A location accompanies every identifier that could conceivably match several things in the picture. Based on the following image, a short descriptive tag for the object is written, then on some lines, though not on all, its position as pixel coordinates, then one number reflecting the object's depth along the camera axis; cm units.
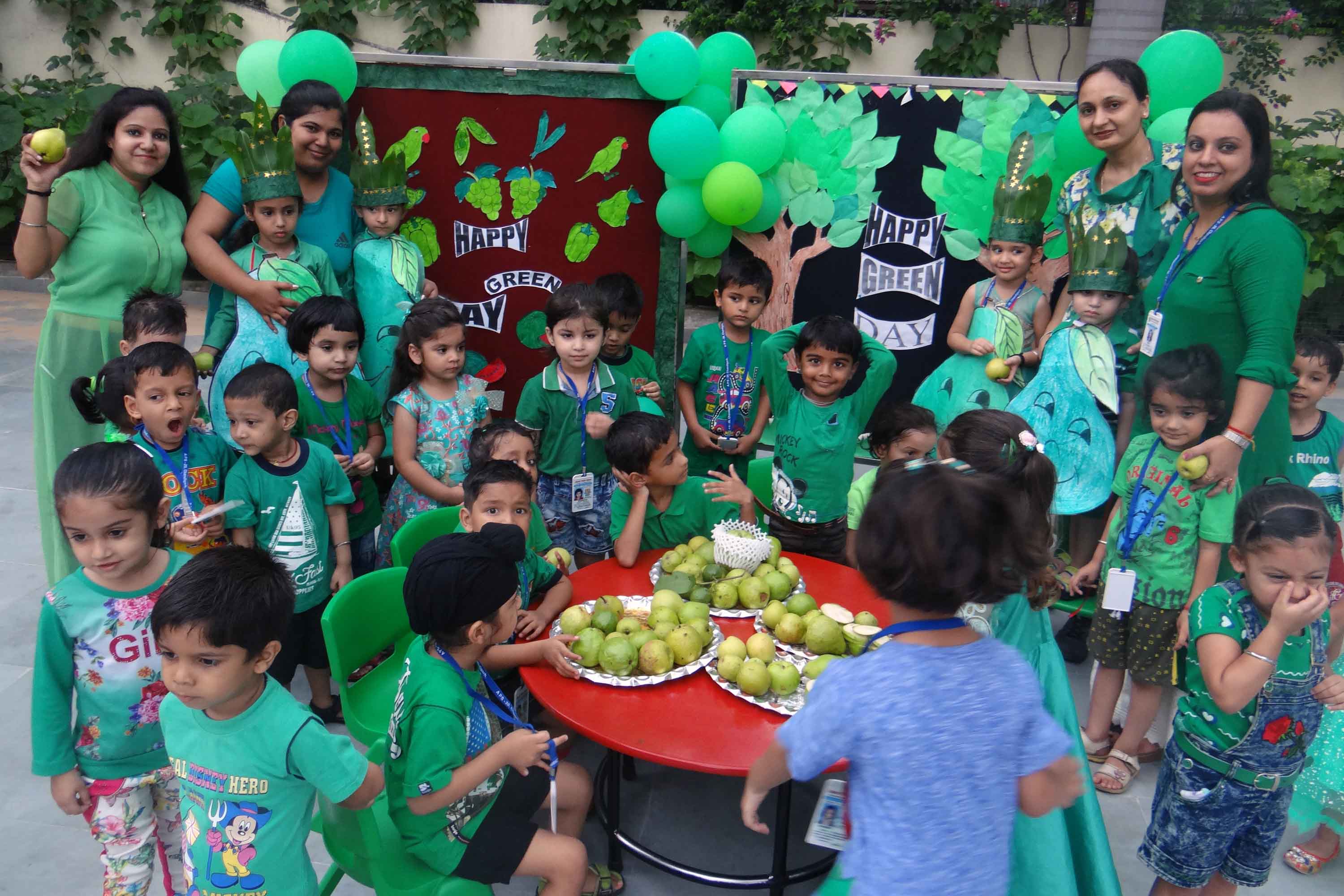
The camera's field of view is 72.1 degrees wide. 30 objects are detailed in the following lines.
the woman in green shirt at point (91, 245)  308
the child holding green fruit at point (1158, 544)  288
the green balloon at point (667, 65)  414
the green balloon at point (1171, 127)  360
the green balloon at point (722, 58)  451
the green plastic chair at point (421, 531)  283
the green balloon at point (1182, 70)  379
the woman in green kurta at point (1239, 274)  287
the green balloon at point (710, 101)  446
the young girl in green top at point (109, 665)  199
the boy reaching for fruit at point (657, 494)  291
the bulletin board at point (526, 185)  443
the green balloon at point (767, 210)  441
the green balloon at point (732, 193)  411
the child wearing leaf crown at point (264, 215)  338
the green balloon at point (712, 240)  445
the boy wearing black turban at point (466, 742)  190
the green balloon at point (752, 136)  420
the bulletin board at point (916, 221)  418
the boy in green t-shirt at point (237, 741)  172
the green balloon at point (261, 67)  413
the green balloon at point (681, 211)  425
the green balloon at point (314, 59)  402
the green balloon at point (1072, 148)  390
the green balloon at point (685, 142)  406
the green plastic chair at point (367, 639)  241
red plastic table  198
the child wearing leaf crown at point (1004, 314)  381
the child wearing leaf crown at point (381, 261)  390
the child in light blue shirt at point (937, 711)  140
